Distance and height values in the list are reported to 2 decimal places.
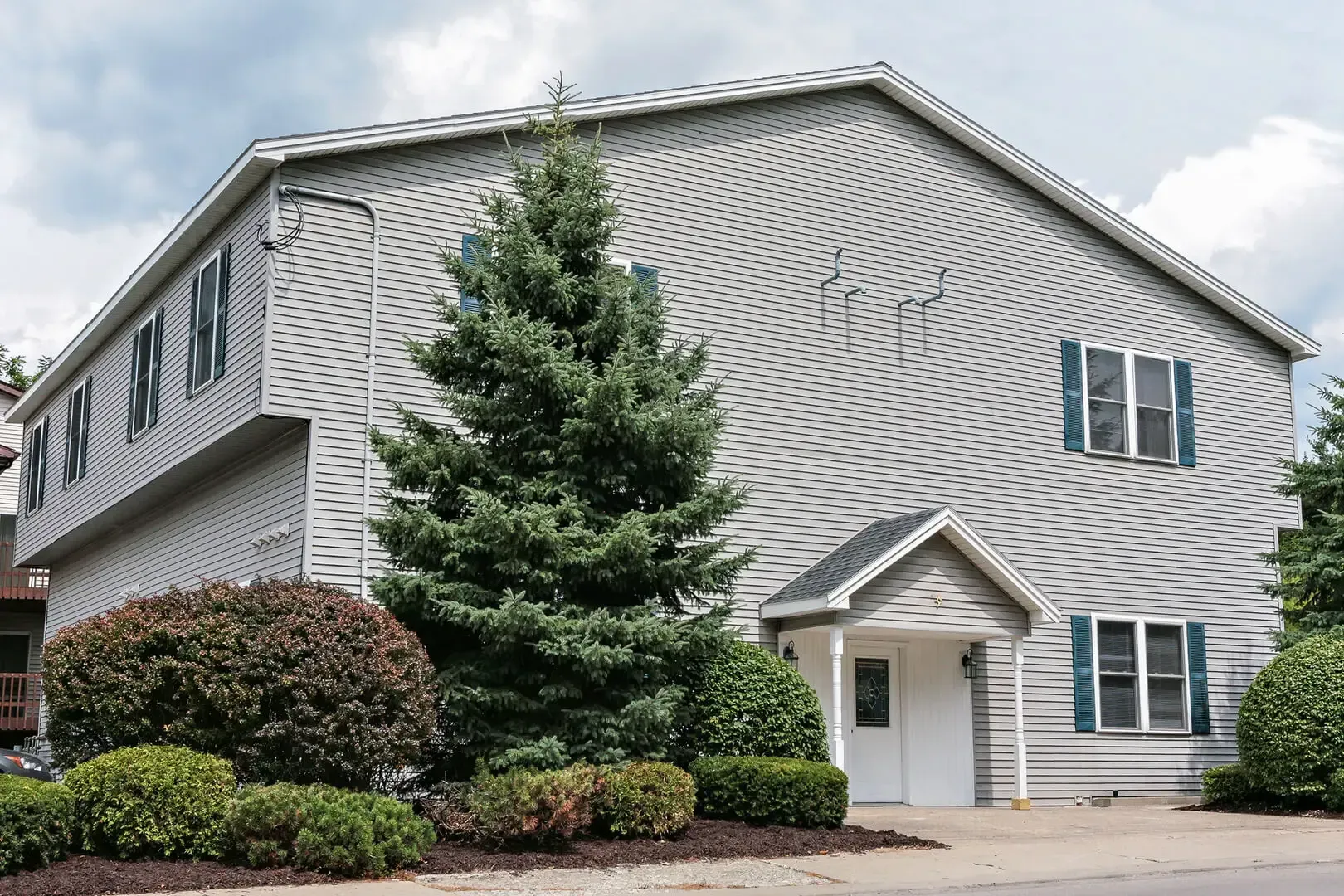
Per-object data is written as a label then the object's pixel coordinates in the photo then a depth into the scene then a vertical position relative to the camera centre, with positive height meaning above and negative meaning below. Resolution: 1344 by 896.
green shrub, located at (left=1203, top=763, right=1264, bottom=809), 19.33 -1.54
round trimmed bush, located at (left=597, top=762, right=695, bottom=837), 12.91 -1.18
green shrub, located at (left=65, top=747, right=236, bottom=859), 11.27 -1.06
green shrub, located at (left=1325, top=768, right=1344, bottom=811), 17.34 -1.43
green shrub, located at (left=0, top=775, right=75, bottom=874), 10.47 -1.15
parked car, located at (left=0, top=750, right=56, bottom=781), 17.12 -1.15
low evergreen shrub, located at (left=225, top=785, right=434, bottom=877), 11.11 -1.27
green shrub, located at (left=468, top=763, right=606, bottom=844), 12.17 -1.13
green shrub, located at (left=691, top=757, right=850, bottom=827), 14.00 -1.16
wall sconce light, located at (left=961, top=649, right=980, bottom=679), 19.92 +0.16
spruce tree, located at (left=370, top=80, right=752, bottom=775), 13.21 +1.75
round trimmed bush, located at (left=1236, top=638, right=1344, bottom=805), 17.81 -0.59
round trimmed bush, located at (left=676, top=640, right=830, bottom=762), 14.82 -0.40
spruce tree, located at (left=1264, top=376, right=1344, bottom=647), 20.64 +1.95
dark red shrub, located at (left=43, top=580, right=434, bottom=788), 11.88 -0.13
